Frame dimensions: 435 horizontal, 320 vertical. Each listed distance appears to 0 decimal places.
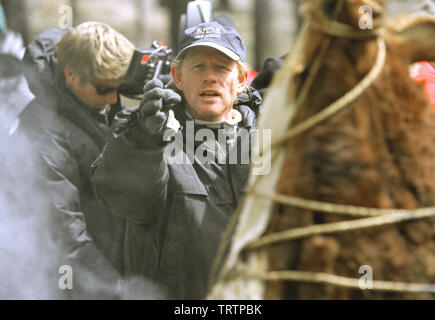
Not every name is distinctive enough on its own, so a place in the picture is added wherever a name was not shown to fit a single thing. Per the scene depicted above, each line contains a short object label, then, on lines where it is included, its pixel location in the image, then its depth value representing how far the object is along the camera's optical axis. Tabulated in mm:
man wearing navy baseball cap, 4801
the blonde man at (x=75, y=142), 6488
